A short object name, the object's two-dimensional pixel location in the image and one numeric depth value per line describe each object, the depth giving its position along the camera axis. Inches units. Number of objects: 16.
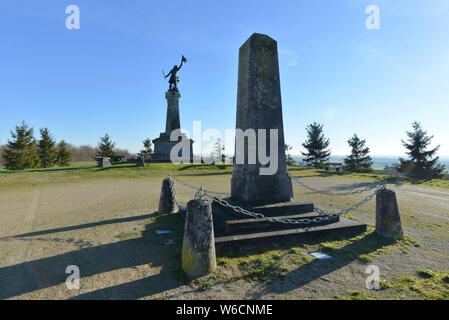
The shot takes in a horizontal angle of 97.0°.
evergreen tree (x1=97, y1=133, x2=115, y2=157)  1375.5
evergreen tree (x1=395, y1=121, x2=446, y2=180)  873.5
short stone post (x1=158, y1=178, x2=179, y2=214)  245.3
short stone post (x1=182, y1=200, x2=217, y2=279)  115.7
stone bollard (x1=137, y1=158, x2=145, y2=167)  765.3
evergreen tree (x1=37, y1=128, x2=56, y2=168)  1093.8
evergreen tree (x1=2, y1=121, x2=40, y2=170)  940.0
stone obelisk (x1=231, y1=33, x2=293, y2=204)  199.5
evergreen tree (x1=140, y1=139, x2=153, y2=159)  1577.3
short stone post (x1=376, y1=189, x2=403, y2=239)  169.8
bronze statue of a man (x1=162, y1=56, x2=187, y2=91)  958.4
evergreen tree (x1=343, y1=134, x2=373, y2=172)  1261.1
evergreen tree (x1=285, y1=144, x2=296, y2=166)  1517.5
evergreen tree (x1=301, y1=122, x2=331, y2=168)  1277.1
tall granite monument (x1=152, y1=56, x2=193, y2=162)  895.1
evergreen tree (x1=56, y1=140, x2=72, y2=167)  1198.9
